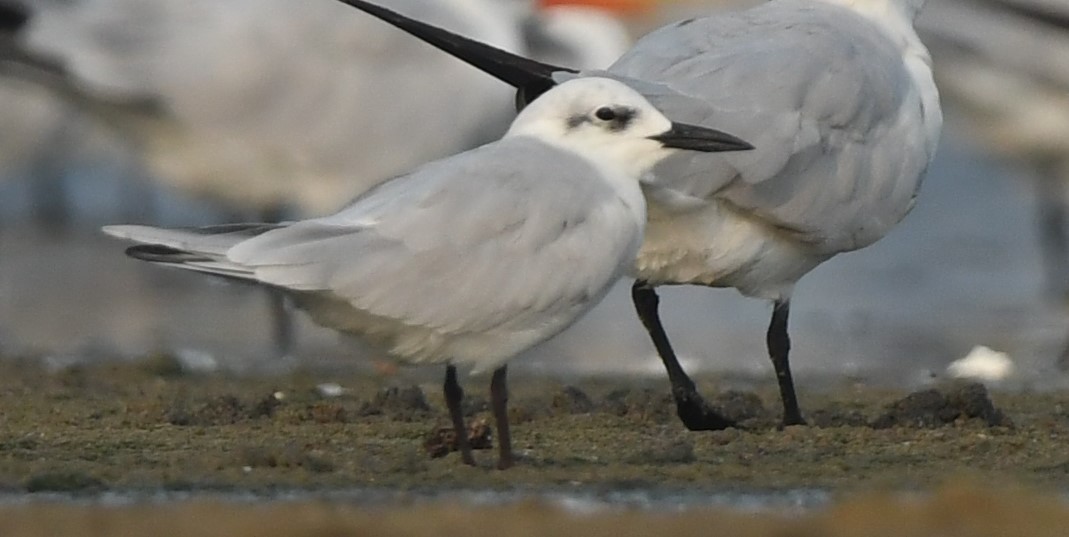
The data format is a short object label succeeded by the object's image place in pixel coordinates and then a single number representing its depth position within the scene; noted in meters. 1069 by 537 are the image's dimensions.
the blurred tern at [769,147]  11.77
